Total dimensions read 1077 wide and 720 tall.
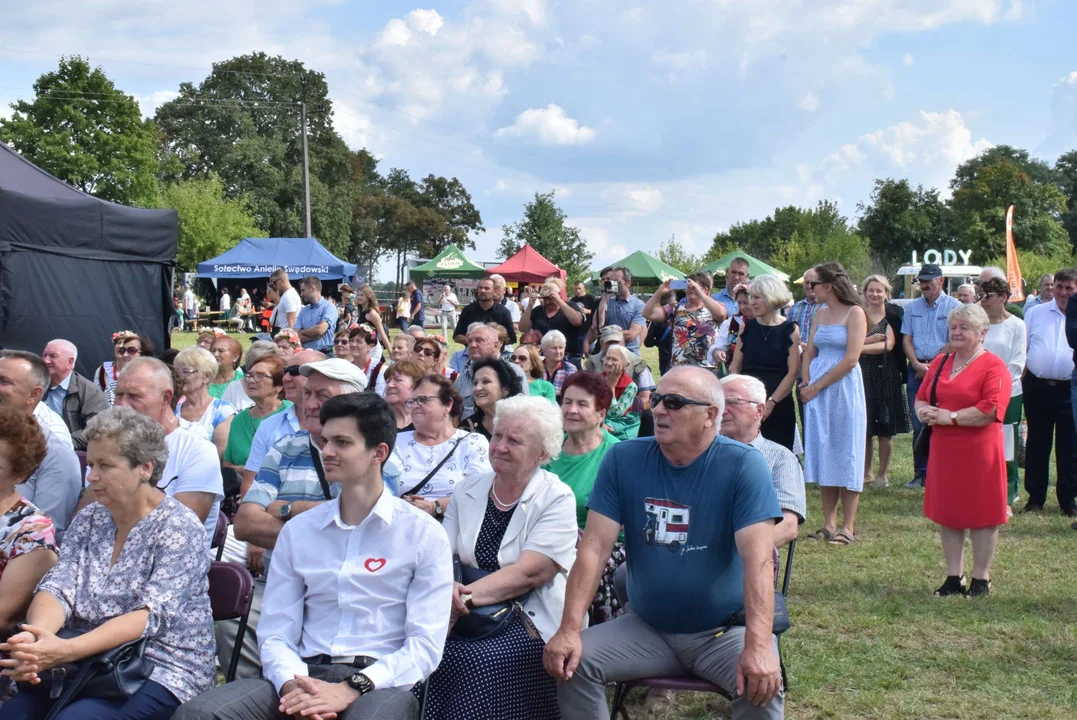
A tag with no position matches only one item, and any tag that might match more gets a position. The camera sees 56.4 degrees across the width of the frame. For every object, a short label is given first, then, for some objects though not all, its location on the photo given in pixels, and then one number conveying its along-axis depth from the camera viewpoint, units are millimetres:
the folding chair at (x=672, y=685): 3420
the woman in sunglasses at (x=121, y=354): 7453
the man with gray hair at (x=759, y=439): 4258
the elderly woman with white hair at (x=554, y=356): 8164
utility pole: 34500
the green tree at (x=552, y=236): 60469
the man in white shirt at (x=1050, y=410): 7832
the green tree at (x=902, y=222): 59781
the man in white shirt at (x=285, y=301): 11945
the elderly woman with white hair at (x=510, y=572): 3492
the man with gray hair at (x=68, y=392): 6383
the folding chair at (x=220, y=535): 4234
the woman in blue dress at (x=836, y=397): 6762
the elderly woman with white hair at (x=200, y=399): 5891
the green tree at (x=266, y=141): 57938
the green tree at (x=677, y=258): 67438
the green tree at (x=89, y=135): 47125
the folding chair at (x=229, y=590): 3475
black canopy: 9953
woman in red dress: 5496
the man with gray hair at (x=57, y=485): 4062
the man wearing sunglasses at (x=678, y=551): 3340
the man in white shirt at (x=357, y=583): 3191
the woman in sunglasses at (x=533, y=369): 7012
